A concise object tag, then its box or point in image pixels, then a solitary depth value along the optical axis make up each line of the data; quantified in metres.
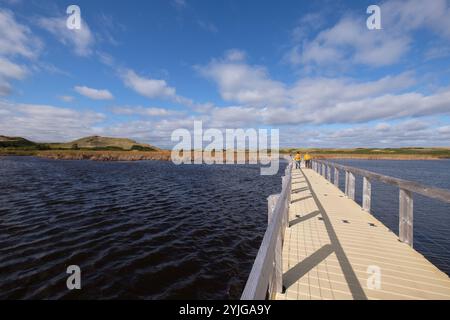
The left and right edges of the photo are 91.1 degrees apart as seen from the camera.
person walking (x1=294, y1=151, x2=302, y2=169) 27.27
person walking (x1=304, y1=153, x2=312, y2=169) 26.16
